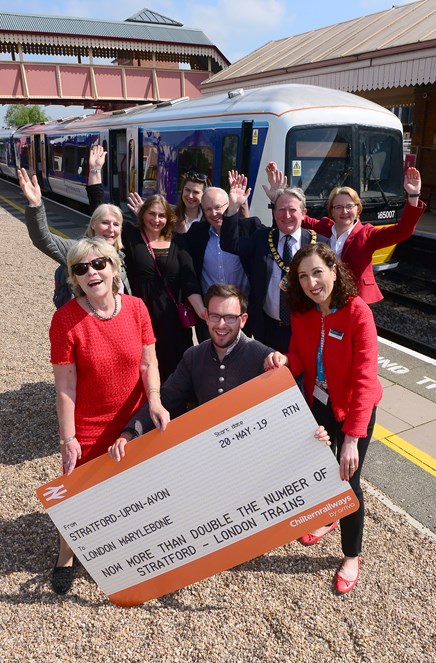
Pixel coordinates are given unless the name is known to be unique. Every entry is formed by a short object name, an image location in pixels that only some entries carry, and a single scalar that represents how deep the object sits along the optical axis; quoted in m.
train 7.87
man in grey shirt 2.59
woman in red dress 2.52
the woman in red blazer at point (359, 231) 4.07
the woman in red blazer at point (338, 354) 2.53
